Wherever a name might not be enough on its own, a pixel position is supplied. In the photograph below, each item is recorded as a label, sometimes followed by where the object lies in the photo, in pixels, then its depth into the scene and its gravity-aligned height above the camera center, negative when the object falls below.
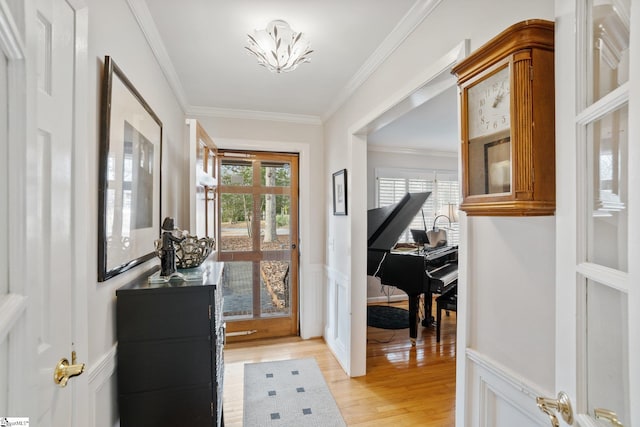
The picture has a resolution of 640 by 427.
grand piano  3.21 -0.55
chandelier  1.65 +1.01
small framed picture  2.69 +0.23
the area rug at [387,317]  3.76 -1.41
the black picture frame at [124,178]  1.17 +0.18
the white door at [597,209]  0.49 +0.01
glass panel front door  3.36 -0.31
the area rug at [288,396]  2.06 -1.44
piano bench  3.41 -1.03
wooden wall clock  0.81 +0.28
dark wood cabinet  1.30 -0.63
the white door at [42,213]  0.49 +0.01
